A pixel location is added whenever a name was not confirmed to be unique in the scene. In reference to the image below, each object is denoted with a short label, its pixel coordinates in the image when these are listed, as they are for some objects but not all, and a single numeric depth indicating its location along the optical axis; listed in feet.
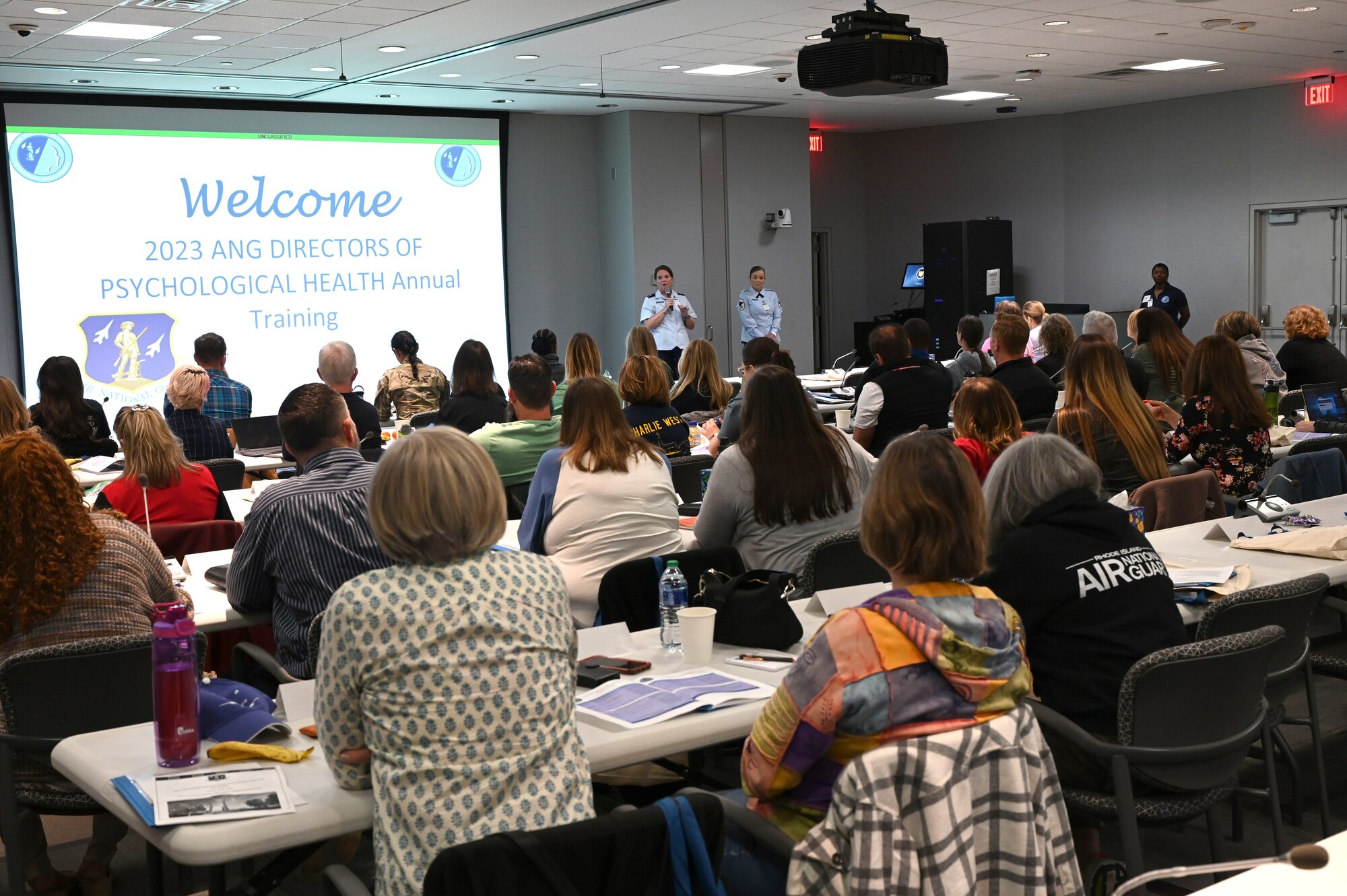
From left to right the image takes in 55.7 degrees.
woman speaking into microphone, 43.68
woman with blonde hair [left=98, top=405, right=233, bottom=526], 13.69
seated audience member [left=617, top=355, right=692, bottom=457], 18.30
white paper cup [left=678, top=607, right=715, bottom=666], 8.72
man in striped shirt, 10.14
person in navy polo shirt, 45.85
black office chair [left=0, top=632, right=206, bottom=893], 8.71
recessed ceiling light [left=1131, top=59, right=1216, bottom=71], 37.86
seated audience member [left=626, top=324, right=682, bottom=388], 25.54
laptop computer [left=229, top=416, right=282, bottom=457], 22.52
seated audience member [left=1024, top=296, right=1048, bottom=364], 33.22
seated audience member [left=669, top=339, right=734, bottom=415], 24.57
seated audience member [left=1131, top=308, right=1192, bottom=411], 23.71
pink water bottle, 7.07
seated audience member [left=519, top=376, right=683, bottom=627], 12.37
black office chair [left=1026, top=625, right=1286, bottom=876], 8.15
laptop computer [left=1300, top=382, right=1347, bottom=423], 20.95
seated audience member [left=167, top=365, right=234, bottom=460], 20.21
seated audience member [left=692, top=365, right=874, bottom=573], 12.17
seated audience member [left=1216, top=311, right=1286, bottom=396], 23.86
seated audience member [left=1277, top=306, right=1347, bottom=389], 25.49
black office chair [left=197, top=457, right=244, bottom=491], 18.71
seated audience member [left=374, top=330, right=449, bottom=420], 27.12
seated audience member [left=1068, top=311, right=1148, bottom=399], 21.63
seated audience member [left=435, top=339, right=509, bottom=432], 20.58
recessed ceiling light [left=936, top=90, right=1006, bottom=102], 43.68
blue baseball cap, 7.52
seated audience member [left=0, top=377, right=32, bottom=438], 16.53
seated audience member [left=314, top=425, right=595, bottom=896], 6.26
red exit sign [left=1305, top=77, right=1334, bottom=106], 42.14
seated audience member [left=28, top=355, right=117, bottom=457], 19.51
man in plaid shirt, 24.61
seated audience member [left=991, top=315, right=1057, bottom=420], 21.91
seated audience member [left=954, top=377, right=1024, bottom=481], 14.73
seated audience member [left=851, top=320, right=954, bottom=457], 21.17
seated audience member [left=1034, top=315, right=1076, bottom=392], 26.25
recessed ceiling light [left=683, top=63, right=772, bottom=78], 35.70
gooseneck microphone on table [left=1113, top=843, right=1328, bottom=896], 4.84
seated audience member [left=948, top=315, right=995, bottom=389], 29.14
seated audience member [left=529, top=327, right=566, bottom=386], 29.71
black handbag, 9.17
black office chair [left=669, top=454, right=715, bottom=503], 18.40
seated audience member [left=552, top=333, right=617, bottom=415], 23.30
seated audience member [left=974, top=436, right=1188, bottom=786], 8.48
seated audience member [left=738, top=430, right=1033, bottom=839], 6.25
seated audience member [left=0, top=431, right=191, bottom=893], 8.93
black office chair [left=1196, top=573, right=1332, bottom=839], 9.20
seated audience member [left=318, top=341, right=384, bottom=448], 20.15
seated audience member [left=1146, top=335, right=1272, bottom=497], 16.81
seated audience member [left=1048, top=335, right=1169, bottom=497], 15.69
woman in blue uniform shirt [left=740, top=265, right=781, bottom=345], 46.47
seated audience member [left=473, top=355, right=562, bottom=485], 16.81
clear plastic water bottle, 9.27
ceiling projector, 21.85
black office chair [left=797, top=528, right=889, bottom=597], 11.67
